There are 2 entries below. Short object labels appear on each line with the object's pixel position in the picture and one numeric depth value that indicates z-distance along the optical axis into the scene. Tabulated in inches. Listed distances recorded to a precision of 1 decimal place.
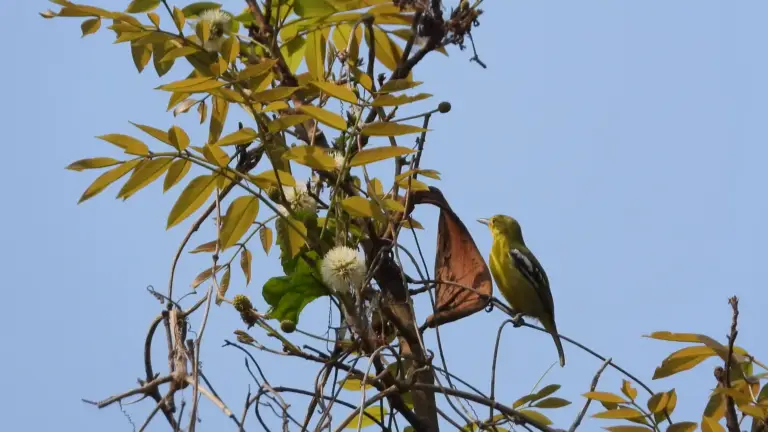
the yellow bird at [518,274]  466.1
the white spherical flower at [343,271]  397.9
